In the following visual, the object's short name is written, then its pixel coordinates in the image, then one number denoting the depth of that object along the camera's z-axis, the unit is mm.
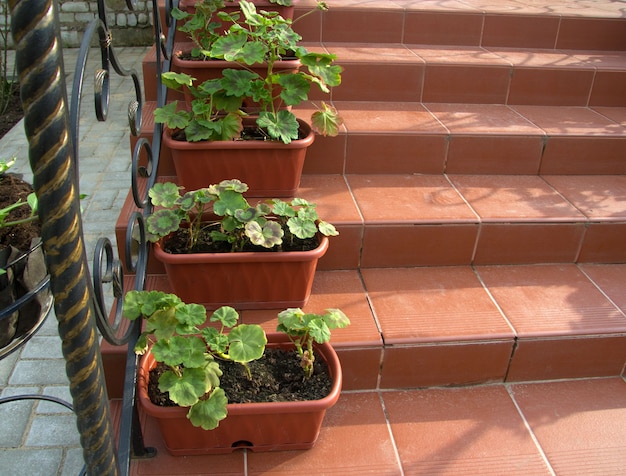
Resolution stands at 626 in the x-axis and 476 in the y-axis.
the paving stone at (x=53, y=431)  1823
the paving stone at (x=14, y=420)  1829
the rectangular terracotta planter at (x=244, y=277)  1821
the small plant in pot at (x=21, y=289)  1336
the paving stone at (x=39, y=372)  2082
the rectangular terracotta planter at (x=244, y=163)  2100
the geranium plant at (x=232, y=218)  1813
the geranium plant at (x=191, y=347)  1461
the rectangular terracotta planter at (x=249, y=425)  1540
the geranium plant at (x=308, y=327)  1600
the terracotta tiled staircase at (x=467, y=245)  1793
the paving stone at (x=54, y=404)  1948
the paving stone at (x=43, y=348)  2205
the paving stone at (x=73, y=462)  1718
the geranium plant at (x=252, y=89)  2094
